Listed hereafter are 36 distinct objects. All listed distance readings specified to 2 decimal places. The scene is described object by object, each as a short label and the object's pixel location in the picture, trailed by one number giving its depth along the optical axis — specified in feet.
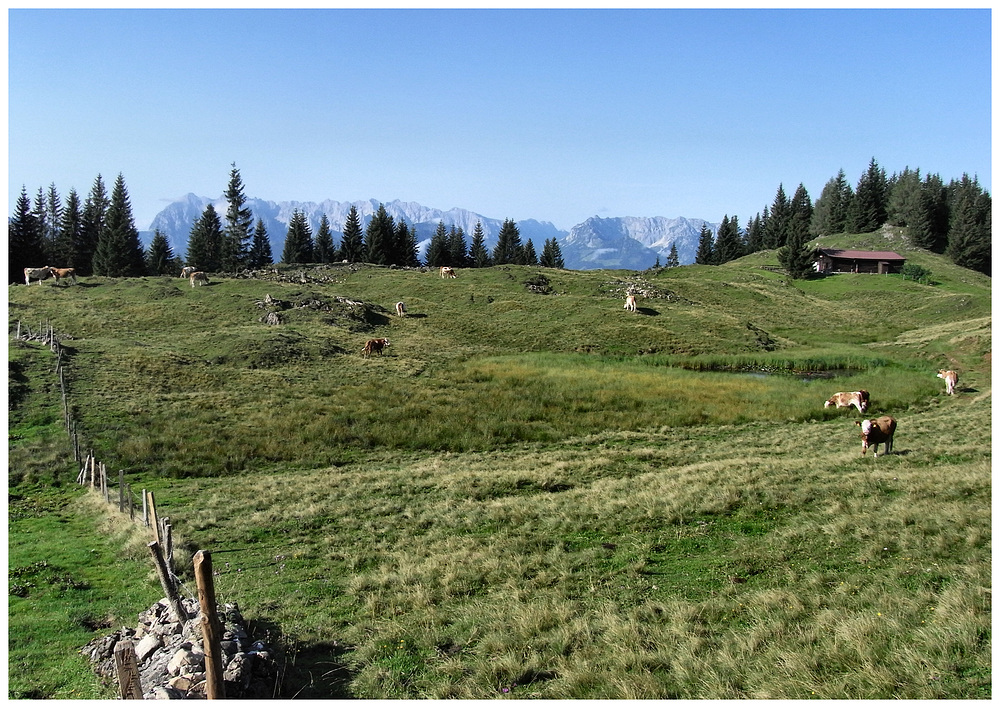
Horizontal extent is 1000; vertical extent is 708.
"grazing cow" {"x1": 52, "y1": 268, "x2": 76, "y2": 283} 222.28
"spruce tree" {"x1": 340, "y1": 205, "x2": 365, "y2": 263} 384.88
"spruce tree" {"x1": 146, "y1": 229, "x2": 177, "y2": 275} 357.41
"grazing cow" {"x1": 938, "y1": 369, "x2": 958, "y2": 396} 124.98
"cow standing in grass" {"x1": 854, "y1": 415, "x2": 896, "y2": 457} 73.97
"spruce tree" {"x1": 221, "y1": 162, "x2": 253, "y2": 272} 339.48
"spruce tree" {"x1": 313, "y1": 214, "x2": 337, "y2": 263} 410.31
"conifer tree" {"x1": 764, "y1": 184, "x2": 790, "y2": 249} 476.13
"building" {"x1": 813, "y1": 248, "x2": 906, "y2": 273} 344.90
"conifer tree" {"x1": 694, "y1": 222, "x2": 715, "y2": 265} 506.97
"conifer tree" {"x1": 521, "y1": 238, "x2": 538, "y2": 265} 447.01
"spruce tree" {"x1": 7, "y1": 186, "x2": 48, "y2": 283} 282.56
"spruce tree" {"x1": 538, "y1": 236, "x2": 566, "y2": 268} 469.16
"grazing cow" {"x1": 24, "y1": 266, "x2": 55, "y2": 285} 217.36
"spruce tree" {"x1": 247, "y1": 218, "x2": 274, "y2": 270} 384.49
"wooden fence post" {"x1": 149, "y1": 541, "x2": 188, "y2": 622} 33.37
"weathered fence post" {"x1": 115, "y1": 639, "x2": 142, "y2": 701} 25.44
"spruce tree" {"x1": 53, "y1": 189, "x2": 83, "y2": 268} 323.37
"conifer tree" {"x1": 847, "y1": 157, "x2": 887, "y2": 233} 450.30
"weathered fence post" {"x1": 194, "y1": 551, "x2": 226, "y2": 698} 26.05
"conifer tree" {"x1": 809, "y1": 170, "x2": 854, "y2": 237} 474.90
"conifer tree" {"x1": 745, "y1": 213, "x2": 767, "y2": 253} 512.22
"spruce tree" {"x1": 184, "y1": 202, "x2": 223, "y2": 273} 342.03
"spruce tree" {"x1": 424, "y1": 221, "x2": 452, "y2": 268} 407.64
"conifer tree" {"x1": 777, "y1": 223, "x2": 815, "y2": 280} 341.00
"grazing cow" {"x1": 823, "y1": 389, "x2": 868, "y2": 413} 113.60
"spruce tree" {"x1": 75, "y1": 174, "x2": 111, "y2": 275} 332.19
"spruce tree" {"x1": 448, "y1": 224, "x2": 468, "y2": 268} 421.18
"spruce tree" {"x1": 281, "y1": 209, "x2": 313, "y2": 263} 399.03
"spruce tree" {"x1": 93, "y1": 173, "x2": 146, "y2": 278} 313.94
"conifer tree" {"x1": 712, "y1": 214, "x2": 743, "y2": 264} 495.49
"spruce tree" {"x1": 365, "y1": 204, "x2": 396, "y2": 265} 375.45
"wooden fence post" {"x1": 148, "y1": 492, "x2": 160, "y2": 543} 49.75
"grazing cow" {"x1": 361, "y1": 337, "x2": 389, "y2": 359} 159.43
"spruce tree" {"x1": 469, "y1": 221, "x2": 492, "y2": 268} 456.04
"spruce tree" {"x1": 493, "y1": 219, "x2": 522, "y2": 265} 456.45
